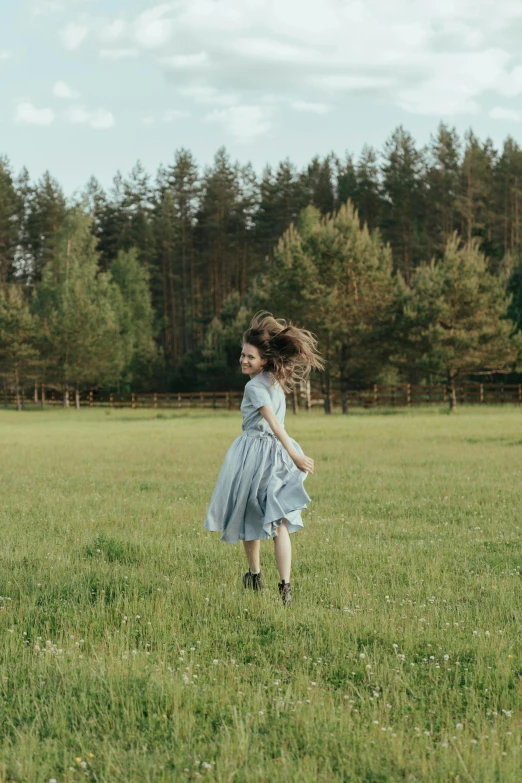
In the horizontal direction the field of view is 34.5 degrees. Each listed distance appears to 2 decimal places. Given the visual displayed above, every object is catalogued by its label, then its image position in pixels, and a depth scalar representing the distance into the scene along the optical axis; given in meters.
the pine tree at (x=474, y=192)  80.12
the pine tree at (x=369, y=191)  89.00
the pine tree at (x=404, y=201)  84.19
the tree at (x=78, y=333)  77.62
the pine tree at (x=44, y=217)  96.31
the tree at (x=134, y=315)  87.62
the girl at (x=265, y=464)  7.52
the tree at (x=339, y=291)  56.88
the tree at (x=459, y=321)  56.34
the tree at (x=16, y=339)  78.00
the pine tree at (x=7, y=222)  96.06
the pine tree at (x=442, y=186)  82.00
